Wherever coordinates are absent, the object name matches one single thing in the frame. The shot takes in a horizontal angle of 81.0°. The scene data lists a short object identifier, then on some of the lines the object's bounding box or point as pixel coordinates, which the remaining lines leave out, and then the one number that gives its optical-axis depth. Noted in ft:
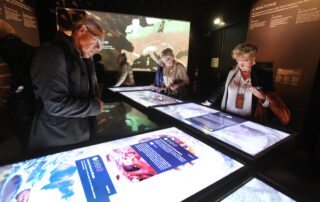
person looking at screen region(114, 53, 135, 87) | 13.66
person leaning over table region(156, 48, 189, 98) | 10.15
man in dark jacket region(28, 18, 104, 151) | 3.35
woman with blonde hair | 5.74
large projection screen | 15.94
